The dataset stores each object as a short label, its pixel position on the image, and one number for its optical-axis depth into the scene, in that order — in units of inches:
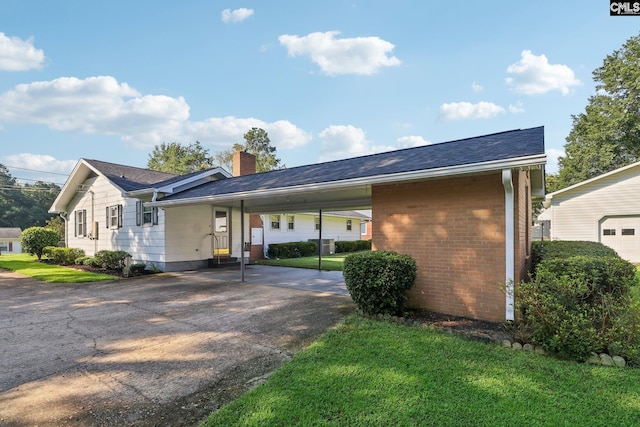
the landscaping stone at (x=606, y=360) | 145.6
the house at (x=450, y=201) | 206.5
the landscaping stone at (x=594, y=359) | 148.1
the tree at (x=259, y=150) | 1557.6
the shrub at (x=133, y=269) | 462.4
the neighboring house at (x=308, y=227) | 836.2
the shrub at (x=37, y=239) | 697.6
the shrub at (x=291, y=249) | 810.2
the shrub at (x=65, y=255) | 618.2
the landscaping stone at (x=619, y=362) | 143.4
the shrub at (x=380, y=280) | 213.5
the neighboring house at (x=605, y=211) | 638.5
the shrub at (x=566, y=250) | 264.4
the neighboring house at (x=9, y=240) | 1830.7
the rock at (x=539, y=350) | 159.7
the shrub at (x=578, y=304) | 150.2
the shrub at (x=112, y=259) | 499.2
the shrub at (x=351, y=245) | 1024.9
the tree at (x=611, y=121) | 1063.6
